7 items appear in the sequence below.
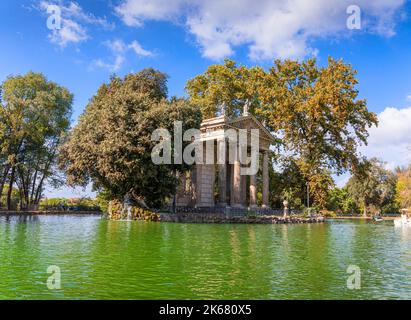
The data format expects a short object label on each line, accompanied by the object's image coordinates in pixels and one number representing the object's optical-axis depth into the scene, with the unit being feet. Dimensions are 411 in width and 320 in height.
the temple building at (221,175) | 135.64
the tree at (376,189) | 260.42
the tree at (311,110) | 148.66
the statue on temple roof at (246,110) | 143.74
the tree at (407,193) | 154.81
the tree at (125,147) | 103.09
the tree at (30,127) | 151.84
